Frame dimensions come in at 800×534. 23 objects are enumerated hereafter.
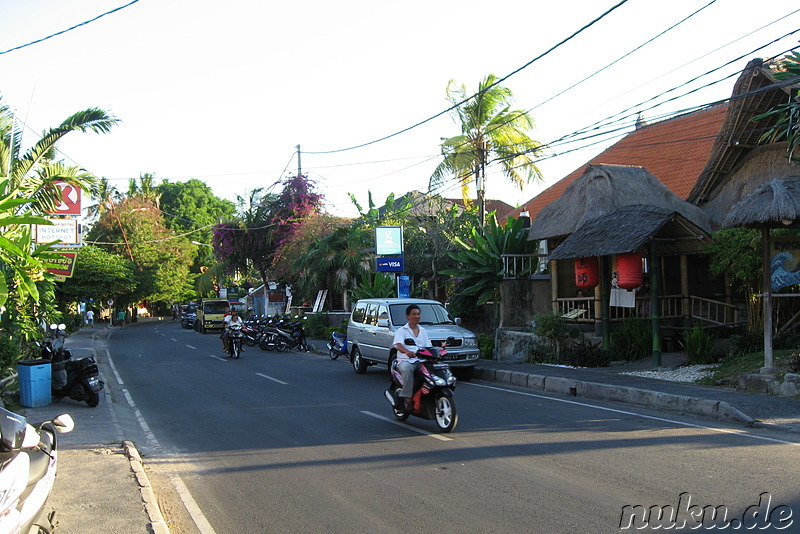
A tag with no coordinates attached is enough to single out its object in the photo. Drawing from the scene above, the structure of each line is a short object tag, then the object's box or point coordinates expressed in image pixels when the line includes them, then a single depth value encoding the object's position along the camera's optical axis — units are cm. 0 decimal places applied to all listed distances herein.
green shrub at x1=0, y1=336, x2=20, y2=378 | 1263
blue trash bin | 1174
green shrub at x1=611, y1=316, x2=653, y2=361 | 1623
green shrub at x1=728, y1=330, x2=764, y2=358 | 1405
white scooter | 391
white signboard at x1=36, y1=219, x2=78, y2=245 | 1669
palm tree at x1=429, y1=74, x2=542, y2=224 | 2627
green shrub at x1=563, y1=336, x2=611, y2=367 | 1602
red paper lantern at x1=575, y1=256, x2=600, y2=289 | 1664
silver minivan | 1519
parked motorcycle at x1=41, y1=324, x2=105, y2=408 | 1207
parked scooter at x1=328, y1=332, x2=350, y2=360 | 2153
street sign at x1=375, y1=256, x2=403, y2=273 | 2378
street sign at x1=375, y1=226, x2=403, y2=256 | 2386
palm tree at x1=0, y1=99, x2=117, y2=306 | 1486
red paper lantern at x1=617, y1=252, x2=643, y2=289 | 1498
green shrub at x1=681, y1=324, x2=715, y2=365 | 1459
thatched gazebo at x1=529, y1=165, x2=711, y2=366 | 1433
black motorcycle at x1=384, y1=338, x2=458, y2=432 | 930
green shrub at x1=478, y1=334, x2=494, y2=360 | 1964
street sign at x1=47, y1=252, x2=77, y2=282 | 1505
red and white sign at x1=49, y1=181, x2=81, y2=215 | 1702
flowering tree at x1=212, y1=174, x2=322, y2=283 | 4047
